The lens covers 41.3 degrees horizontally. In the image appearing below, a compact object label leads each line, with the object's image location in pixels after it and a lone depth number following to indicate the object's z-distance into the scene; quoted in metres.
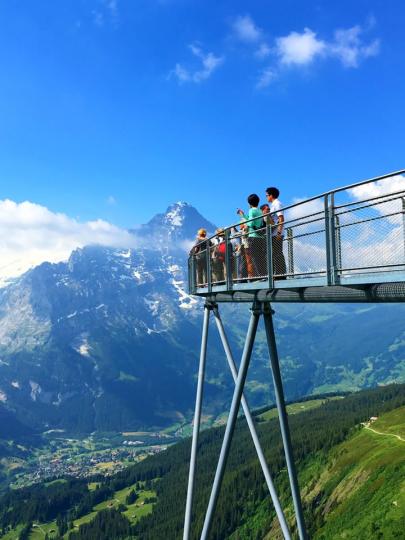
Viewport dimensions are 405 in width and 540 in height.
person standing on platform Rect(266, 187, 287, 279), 14.58
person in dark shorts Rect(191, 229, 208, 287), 21.51
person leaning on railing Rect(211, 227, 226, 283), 19.47
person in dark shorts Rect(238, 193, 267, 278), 15.41
